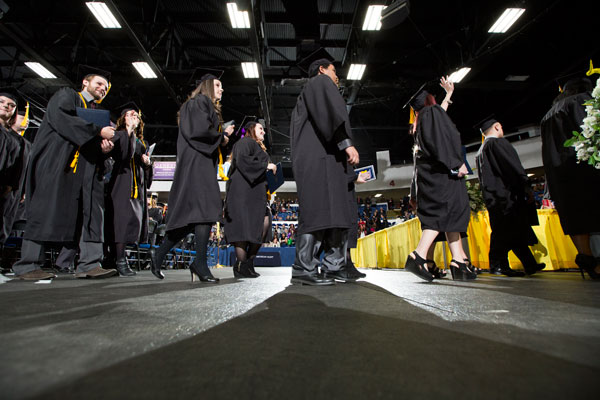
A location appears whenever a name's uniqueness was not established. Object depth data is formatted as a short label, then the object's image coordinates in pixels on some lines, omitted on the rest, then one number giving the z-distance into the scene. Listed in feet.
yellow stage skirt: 13.35
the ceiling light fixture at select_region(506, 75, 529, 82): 37.42
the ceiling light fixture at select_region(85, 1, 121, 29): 21.63
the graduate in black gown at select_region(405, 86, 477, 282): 8.28
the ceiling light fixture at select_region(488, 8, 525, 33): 22.58
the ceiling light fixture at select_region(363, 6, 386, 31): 22.33
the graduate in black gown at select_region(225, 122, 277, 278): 10.51
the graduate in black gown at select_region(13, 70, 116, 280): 7.94
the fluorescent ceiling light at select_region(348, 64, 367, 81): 28.84
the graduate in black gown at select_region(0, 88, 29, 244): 9.39
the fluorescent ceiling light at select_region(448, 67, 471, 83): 28.28
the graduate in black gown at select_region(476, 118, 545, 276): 10.75
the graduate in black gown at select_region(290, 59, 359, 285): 6.86
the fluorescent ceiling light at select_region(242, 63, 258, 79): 28.68
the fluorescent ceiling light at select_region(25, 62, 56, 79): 27.94
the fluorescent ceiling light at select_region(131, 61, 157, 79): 27.94
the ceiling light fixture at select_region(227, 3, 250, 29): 21.90
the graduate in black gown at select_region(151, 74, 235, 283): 7.74
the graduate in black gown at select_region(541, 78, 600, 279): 8.09
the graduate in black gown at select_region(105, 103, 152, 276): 10.69
